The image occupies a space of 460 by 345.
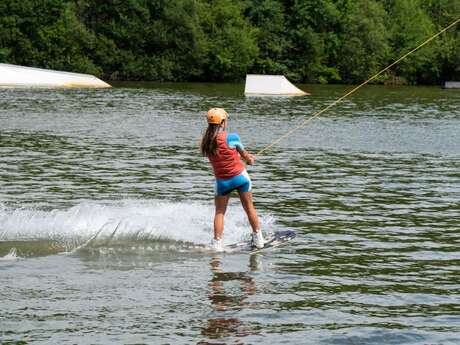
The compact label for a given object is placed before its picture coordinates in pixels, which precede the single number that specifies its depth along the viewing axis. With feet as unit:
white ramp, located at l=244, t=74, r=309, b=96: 216.54
